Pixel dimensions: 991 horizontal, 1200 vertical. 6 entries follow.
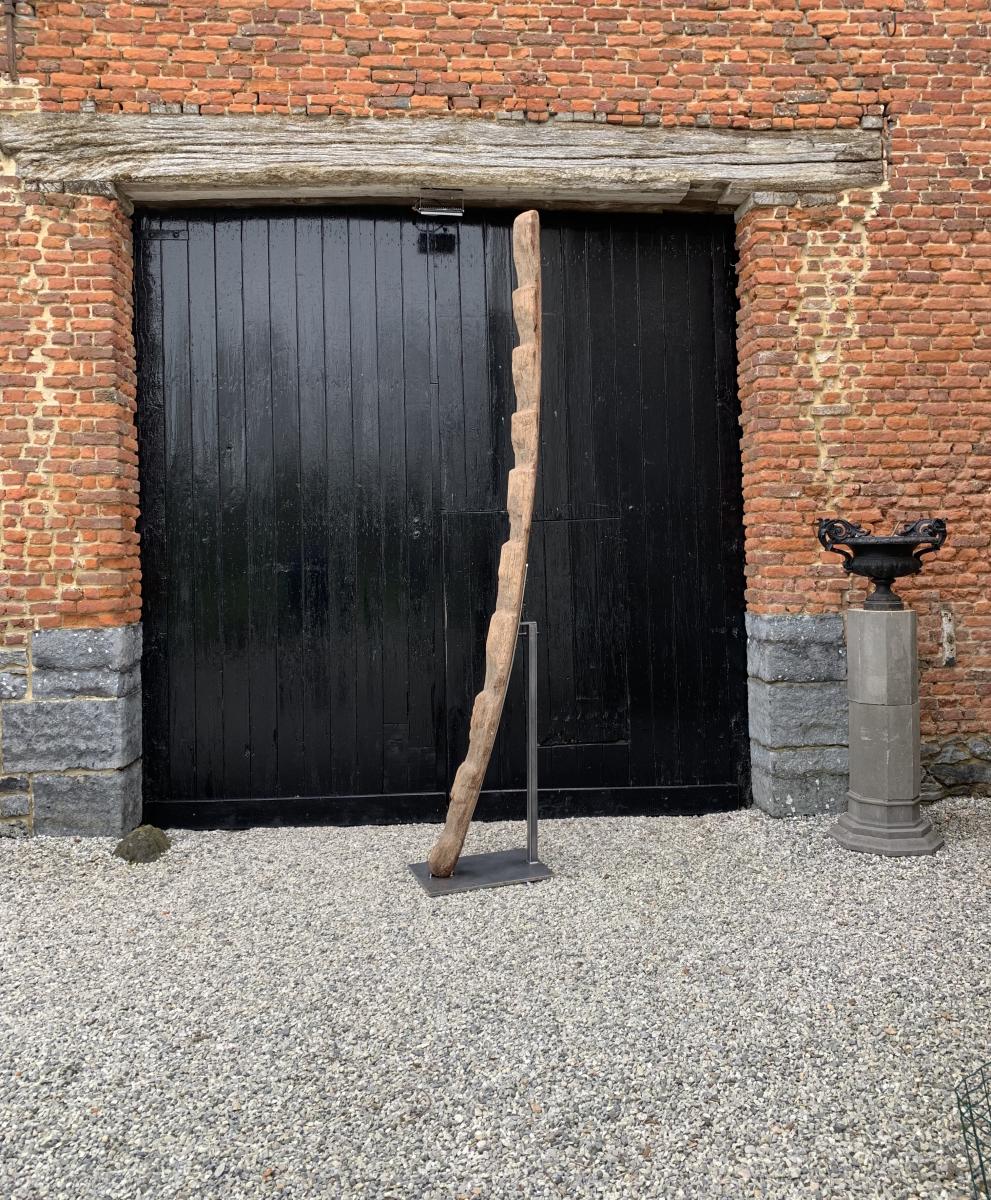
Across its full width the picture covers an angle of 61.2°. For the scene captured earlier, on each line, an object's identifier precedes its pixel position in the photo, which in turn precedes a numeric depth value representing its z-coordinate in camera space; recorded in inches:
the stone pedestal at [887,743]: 155.4
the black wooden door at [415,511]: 180.4
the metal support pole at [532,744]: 146.3
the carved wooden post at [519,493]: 135.1
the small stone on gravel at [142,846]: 156.7
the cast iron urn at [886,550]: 156.2
